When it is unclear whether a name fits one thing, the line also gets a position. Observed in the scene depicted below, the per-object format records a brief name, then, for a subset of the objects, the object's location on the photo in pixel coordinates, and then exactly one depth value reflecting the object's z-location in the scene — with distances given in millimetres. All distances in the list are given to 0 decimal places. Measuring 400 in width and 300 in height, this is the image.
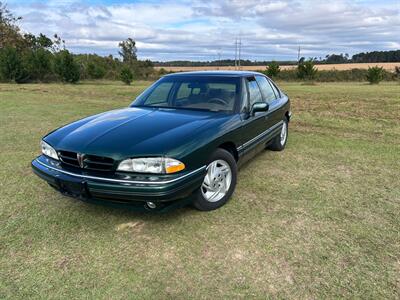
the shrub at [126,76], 30016
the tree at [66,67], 28250
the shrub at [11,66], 27156
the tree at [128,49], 53125
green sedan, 2869
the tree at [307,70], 31844
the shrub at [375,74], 26906
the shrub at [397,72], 34522
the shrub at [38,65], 29078
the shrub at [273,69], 33438
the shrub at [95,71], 33000
